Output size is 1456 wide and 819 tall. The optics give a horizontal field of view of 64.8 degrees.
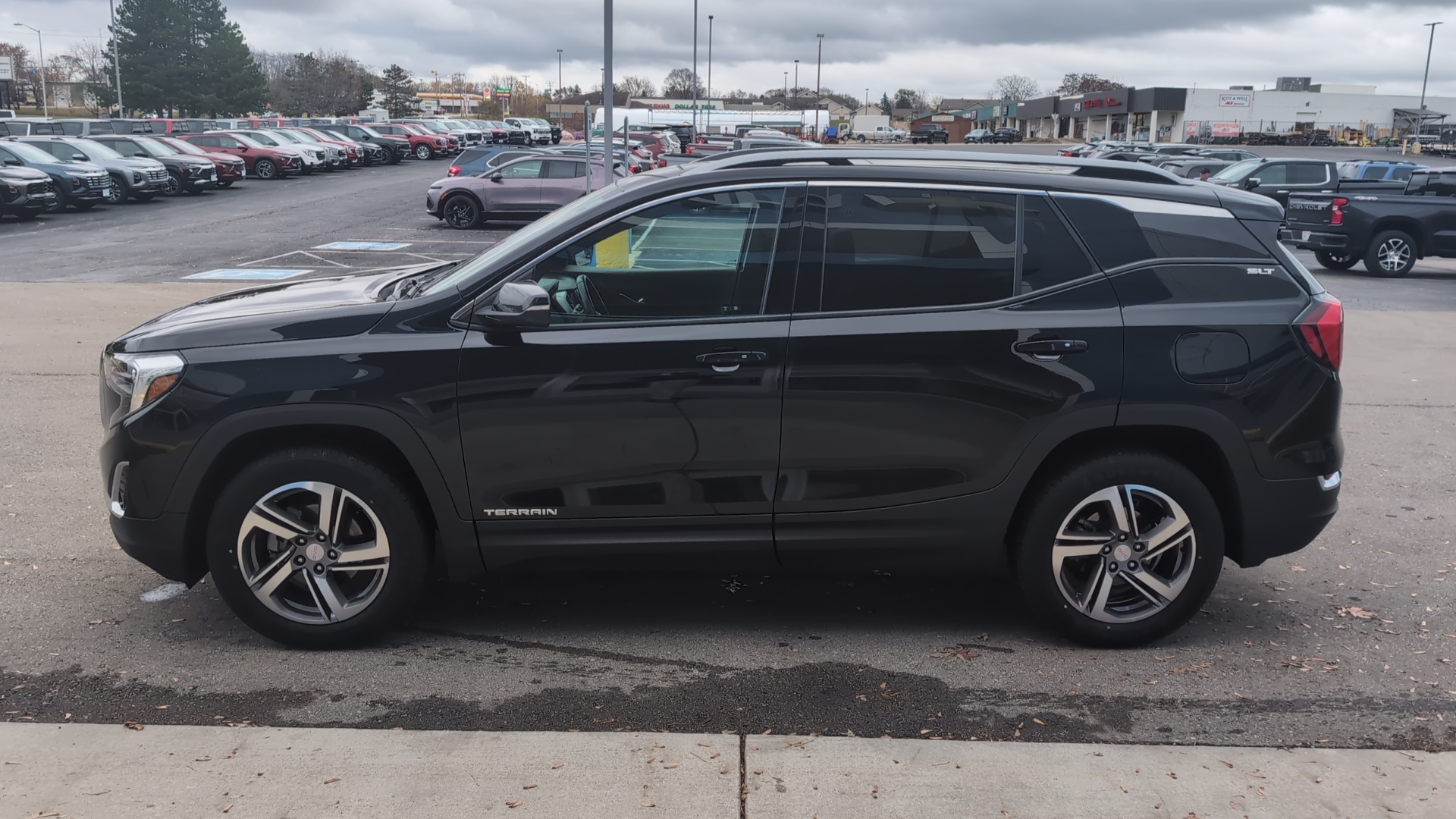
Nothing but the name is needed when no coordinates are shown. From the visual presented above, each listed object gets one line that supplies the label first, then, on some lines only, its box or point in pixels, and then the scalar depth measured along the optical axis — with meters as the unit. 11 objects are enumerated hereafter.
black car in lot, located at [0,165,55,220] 23.42
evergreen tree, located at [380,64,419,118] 117.00
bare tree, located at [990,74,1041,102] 157.88
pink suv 24.16
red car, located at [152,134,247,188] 33.43
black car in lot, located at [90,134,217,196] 30.67
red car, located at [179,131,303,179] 37.34
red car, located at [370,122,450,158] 53.00
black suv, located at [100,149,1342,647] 4.00
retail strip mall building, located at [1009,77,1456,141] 92.88
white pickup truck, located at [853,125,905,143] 99.61
